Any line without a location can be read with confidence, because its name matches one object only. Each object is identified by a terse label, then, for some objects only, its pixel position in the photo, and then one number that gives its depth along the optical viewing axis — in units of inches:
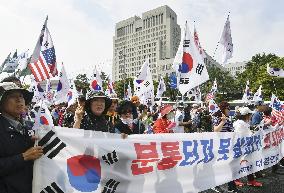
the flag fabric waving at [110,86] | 675.4
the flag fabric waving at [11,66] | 545.5
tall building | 6653.5
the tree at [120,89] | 3389.8
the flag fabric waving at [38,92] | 560.1
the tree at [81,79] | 3496.1
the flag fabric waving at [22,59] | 496.5
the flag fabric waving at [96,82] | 563.8
